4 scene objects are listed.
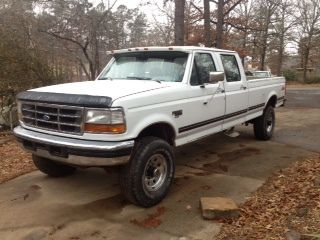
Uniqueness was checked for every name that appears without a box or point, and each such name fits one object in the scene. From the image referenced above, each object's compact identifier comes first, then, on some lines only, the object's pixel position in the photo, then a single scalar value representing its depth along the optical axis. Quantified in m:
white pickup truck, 3.40
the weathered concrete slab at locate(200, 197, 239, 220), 3.49
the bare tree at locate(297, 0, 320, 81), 32.23
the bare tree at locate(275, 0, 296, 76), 30.68
